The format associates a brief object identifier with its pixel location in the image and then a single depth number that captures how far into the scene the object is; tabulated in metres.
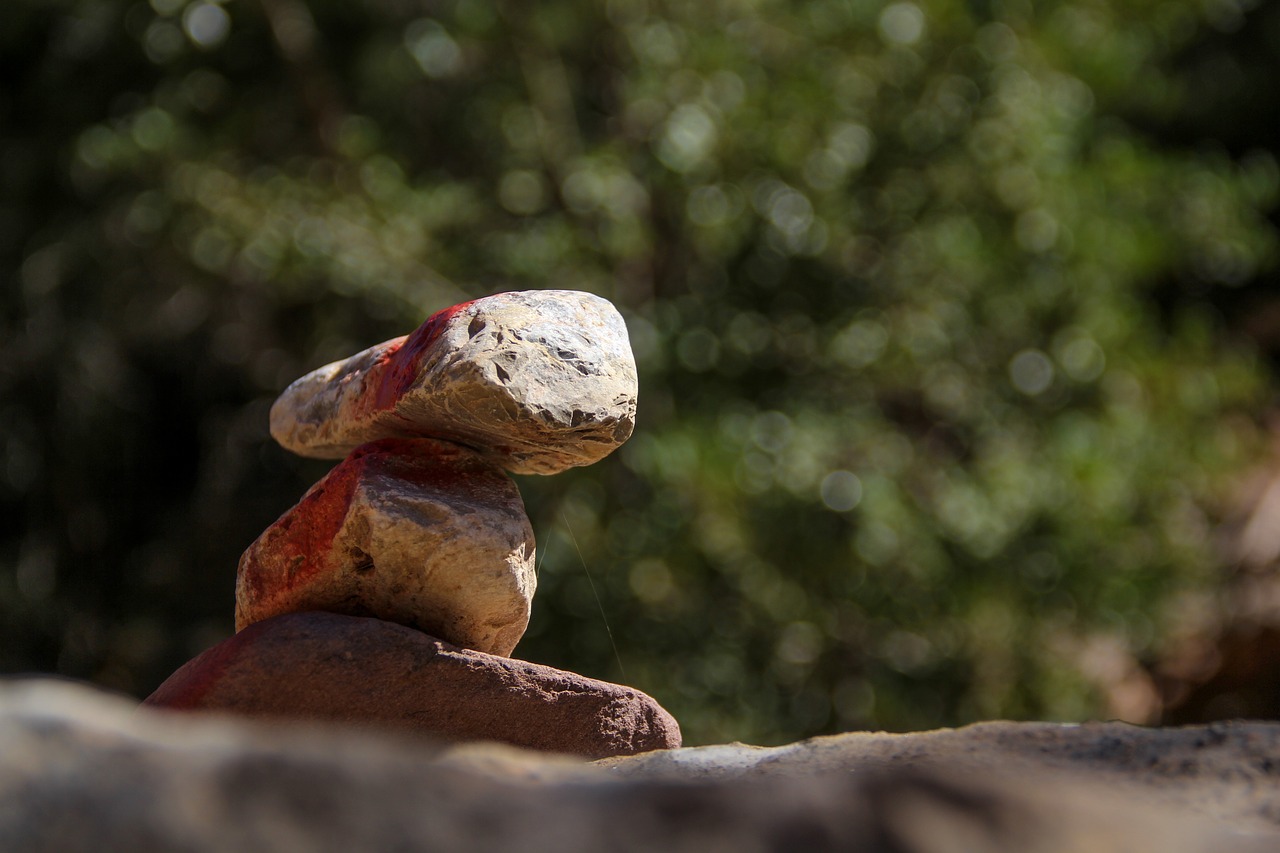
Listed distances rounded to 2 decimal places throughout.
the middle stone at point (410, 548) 2.93
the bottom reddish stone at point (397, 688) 2.90
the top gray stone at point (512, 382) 2.88
